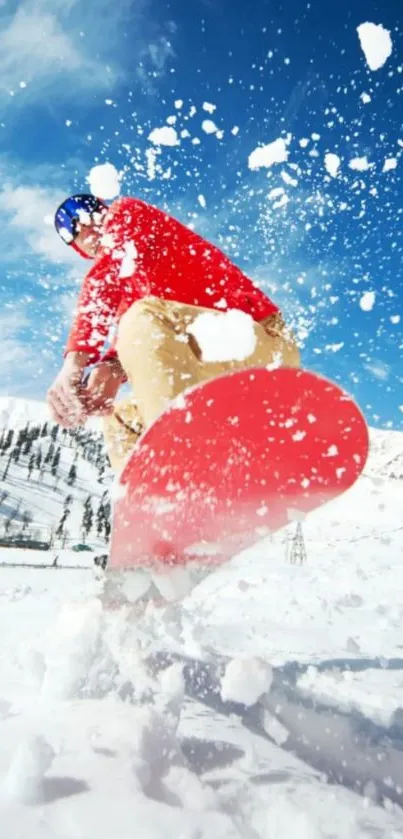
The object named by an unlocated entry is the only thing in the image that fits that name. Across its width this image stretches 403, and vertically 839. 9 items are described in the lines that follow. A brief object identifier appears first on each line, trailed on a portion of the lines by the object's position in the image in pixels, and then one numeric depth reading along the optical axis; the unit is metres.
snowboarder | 2.34
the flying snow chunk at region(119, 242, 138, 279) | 2.64
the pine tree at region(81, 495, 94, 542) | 115.75
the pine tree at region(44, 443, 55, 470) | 142.62
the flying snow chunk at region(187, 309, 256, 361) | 2.49
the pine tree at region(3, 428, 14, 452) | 134.01
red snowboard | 2.11
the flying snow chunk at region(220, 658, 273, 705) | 2.04
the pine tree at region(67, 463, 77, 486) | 137.56
